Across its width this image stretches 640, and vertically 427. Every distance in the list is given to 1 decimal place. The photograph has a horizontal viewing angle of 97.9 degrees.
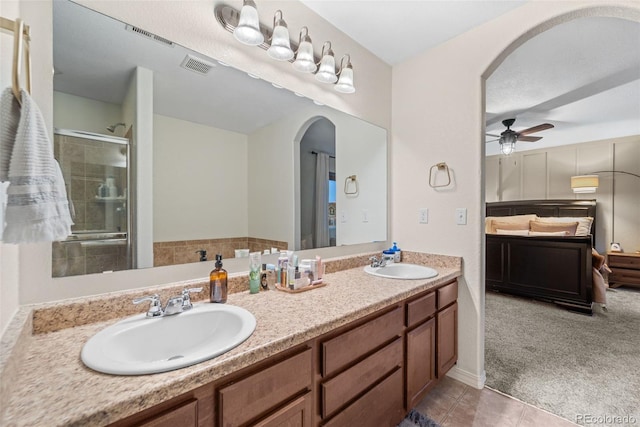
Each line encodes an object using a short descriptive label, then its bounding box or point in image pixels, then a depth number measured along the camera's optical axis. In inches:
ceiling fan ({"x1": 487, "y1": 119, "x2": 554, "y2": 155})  151.3
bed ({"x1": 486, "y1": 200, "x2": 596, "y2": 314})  129.8
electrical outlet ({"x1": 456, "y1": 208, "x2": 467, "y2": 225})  77.0
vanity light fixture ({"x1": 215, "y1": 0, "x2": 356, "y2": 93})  52.6
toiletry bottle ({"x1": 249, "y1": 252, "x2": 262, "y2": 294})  53.9
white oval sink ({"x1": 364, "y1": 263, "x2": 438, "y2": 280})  75.0
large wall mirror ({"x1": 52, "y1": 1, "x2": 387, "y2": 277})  40.5
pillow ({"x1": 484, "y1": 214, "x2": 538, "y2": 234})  176.2
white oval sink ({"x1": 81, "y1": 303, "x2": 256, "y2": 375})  28.0
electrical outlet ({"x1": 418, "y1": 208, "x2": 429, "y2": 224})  85.1
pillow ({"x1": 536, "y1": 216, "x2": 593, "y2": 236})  167.5
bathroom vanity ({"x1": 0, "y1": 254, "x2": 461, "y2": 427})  24.4
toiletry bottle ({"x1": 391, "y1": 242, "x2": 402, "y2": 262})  87.3
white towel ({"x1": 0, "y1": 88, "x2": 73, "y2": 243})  20.4
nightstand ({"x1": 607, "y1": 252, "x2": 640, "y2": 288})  168.6
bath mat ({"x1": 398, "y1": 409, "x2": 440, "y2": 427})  61.4
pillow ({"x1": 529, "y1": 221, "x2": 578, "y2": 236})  164.1
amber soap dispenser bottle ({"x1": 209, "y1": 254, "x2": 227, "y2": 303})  47.4
